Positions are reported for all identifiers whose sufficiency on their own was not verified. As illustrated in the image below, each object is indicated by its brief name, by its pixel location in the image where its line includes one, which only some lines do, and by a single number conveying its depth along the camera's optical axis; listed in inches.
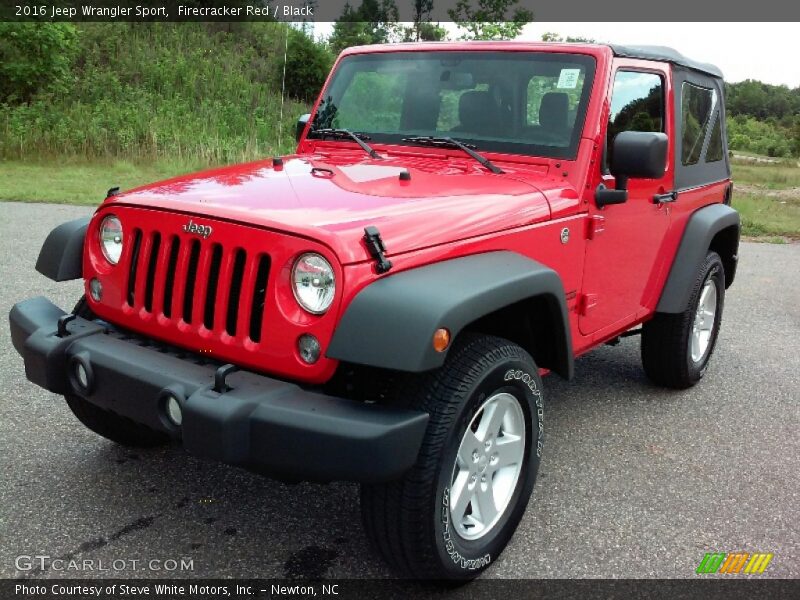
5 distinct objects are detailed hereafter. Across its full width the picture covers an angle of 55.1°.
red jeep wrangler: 89.6
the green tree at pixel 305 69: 956.6
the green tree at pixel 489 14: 837.2
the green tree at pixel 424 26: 1010.7
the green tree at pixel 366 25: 1275.8
